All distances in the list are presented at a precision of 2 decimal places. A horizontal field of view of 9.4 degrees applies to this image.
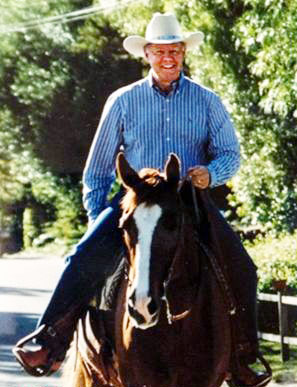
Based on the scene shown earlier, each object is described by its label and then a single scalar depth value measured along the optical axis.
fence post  21.38
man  11.11
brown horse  9.79
